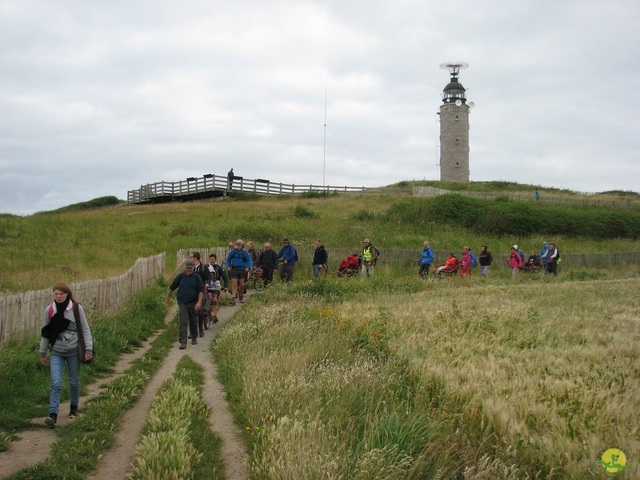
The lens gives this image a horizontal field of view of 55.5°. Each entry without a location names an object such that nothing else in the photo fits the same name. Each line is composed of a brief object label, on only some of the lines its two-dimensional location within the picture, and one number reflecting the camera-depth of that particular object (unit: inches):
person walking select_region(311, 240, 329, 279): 844.6
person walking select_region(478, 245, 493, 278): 940.6
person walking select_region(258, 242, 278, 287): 767.7
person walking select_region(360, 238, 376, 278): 854.5
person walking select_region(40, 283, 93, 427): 294.0
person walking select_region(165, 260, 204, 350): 480.7
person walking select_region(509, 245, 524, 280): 950.4
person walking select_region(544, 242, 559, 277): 949.8
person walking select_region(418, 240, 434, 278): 906.7
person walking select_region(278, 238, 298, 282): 797.9
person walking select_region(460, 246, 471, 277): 917.8
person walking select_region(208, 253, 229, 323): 575.8
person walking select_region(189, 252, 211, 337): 511.0
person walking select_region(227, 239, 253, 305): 678.5
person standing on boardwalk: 2298.5
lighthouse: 3174.2
